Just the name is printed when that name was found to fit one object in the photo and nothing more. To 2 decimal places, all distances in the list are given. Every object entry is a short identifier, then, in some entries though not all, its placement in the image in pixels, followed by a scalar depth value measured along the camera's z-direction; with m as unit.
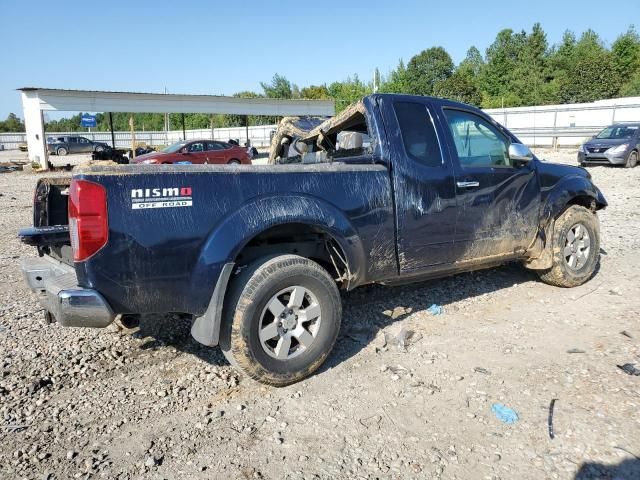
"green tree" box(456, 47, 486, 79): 67.81
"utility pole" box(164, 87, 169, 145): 55.38
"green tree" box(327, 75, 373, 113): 64.78
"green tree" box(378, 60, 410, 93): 66.62
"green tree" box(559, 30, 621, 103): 47.84
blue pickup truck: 2.94
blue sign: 37.66
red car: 19.70
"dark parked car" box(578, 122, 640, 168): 17.55
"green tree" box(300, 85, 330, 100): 75.50
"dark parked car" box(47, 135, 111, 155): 41.03
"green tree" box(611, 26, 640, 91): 49.03
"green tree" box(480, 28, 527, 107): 57.47
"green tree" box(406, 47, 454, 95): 77.94
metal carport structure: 25.05
